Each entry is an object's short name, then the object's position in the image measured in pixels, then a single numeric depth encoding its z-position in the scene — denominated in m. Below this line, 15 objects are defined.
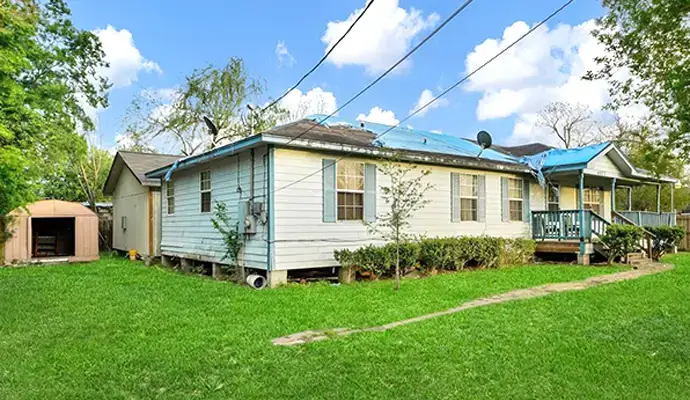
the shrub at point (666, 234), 14.58
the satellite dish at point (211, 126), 11.49
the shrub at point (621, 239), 11.75
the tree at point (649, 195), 23.28
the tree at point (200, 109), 27.98
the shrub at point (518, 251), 12.12
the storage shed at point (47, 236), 14.36
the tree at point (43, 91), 7.14
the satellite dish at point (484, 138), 12.69
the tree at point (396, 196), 9.46
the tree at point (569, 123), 31.41
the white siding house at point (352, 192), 9.16
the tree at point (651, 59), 4.50
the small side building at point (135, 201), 15.09
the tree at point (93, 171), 25.13
